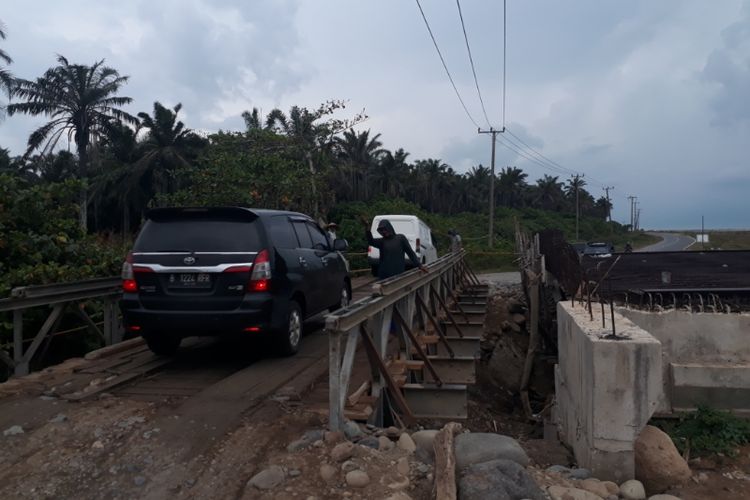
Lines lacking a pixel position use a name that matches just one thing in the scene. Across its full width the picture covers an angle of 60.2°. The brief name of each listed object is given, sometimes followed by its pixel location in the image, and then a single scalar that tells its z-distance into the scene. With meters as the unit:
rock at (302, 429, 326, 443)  4.67
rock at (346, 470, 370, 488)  4.01
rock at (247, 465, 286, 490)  4.05
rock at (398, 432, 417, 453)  4.60
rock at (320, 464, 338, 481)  4.12
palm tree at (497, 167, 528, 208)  86.75
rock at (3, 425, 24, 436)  5.00
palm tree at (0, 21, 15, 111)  27.45
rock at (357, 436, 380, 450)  4.60
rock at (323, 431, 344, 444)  4.59
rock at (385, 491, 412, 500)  3.82
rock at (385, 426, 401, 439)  5.03
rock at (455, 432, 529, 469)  4.40
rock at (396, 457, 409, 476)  4.21
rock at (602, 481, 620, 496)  4.44
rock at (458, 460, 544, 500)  3.83
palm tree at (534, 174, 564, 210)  96.00
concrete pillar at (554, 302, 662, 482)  4.56
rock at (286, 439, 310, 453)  4.56
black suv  6.64
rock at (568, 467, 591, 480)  4.57
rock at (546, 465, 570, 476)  4.65
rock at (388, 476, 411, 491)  4.01
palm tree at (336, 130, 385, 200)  56.53
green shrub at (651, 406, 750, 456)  5.70
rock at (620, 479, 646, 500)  4.43
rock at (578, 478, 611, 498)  4.32
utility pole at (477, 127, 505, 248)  42.16
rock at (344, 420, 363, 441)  4.75
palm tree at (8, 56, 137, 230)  38.12
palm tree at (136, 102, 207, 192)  42.62
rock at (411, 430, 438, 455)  4.60
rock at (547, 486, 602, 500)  4.07
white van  17.06
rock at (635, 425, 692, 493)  4.78
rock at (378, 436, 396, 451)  4.61
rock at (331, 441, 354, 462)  4.30
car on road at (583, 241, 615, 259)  31.75
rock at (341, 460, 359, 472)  4.17
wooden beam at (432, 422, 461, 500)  3.80
